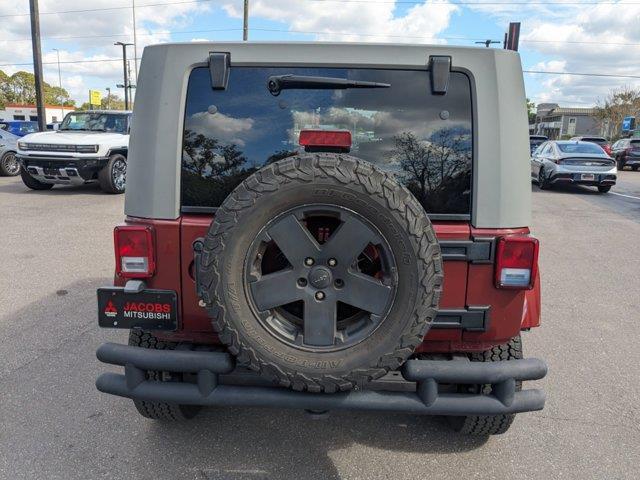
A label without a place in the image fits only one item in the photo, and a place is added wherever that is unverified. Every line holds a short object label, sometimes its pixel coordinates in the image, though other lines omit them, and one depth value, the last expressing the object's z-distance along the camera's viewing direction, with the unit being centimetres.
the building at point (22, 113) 7589
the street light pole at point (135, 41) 4063
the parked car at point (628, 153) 2442
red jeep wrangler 224
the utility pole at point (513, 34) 2158
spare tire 201
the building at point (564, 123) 8444
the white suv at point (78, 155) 1111
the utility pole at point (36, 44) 1797
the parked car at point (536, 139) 2575
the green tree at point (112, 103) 10081
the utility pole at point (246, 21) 3106
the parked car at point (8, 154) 1502
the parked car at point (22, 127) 3319
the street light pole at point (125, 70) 4803
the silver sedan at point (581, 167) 1444
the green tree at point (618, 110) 5700
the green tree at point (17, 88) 8525
